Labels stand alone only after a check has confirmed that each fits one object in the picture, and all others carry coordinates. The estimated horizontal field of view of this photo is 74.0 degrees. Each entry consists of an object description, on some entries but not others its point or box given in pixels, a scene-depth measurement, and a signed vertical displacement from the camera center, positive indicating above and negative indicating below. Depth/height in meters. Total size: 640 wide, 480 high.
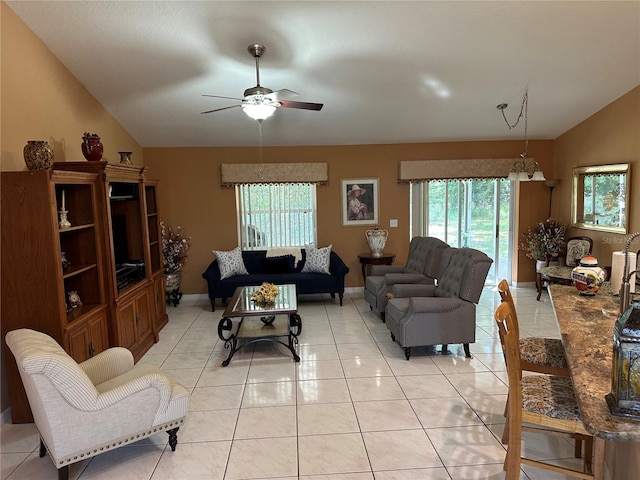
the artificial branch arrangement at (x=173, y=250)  6.27 -0.60
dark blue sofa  6.04 -1.04
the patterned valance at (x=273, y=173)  6.64 +0.55
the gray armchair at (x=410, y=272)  5.31 -0.89
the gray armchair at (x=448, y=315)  4.09 -1.07
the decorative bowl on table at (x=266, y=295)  4.45 -0.91
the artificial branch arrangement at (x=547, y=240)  6.41 -0.59
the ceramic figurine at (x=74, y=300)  3.63 -0.75
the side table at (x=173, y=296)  6.45 -1.32
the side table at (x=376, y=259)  6.62 -0.84
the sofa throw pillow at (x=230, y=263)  6.20 -0.80
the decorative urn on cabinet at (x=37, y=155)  3.11 +0.43
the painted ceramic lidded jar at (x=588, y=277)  2.88 -0.53
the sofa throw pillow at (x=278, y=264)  6.40 -0.86
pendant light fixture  5.05 +0.54
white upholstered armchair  2.31 -1.15
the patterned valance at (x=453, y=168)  6.82 +0.56
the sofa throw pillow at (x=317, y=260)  6.41 -0.81
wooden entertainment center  3.01 -0.42
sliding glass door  7.17 -0.20
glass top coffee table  4.18 -1.28
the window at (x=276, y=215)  6.85 -0.11
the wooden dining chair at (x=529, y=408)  1.96 -1.00
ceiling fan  3.48 +0.89
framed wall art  6.91 +0.07
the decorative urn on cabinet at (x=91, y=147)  3.89 +0.60
